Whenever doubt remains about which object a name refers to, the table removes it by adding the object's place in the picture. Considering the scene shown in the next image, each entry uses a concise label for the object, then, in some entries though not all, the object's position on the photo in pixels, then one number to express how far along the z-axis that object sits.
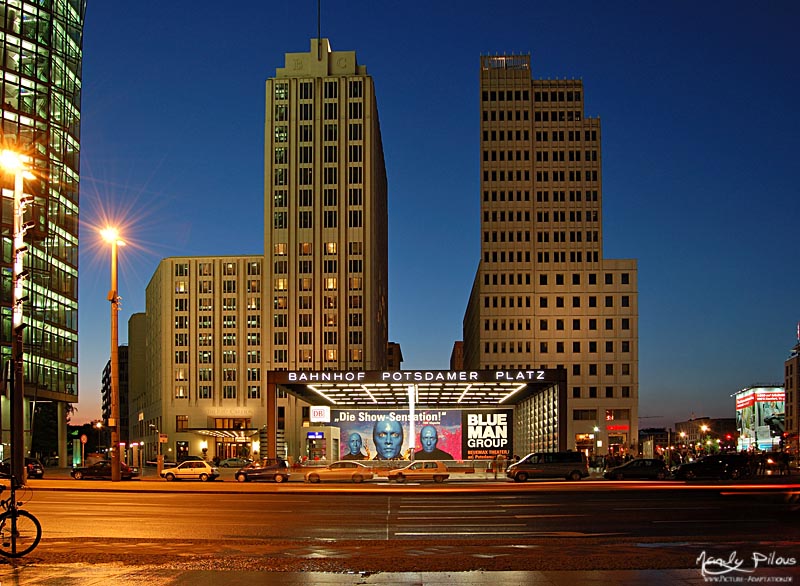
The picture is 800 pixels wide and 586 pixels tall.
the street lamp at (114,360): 40.72
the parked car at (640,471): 50.56
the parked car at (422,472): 46.31
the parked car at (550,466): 48.34
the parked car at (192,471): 52.22
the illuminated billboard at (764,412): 183.38
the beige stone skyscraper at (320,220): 129.00
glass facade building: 75.69
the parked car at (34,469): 57.51
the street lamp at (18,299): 18.56
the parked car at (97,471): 53.95
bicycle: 13.52
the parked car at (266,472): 49.27
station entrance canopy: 54.91
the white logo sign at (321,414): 66.56
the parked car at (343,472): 46.22
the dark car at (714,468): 49.25
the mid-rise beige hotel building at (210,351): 129.38
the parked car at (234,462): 84.50
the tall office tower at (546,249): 138.00
